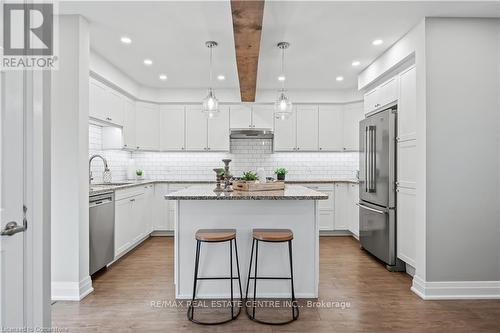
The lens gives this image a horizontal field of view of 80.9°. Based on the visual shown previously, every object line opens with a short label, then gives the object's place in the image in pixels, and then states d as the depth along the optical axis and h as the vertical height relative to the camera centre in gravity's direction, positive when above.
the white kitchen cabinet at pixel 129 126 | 4.82 +0.69
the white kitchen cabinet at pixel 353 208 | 5.09 -0.76
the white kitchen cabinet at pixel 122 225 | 3.88 -0.83
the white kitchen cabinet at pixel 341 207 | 5.46 -0.77
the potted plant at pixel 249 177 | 3.30 -0.13
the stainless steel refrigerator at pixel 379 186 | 3.58 -0.26
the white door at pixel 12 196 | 1.55 -0.16
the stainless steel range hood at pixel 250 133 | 5.64 +0.64
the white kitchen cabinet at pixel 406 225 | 3.21 -0.68
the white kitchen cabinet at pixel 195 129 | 5.70 +0.72
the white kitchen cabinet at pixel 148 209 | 4.98 -0.77
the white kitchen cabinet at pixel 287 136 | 5.77 +0.59
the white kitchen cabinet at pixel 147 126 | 5.34 +0.75
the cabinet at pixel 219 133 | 5.71 +0.64
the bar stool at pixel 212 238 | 2.43 -0.61
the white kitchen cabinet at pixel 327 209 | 5.47 -0.81
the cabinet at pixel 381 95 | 3.63 +0.96
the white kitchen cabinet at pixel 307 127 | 5.78 +0.77
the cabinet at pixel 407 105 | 3.18 +0.68
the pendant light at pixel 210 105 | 3.41 +0.71
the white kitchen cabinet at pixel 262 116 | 5.75 +0.97
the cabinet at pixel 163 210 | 5.38 -0.81
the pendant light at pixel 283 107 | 3.44 +0.69
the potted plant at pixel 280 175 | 3.68 -0.12
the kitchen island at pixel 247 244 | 2.82 -0.75
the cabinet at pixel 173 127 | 5.69 +0.76
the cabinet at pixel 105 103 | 3.75 +0.89
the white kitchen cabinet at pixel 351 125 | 5.56 +0.80
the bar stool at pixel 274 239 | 2.42 -0.62
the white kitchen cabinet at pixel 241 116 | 5.73 +0.98
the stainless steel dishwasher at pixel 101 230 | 3.19 -0.74
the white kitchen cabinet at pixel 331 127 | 5.79 +0.77
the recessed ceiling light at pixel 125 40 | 3.38 +1.47
